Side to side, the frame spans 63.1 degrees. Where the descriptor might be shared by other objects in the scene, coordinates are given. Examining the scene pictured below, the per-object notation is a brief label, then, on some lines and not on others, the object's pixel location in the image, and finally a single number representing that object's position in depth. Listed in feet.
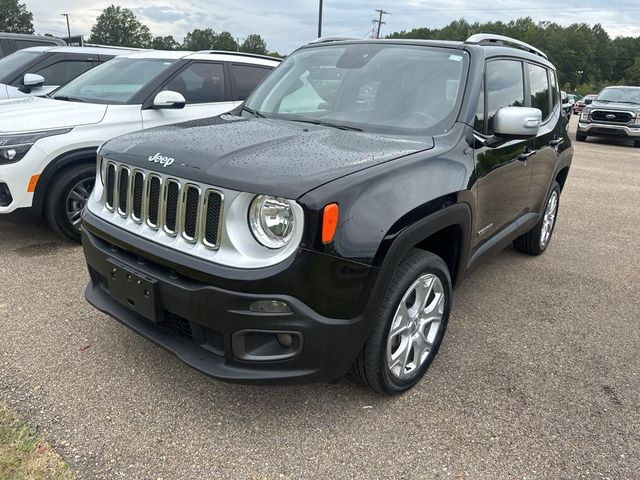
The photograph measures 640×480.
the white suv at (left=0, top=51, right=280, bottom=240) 13.83
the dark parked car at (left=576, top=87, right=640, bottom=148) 48.98
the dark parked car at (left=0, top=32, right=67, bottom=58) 31.42
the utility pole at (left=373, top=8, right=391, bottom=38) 195.42
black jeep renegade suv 6.79
